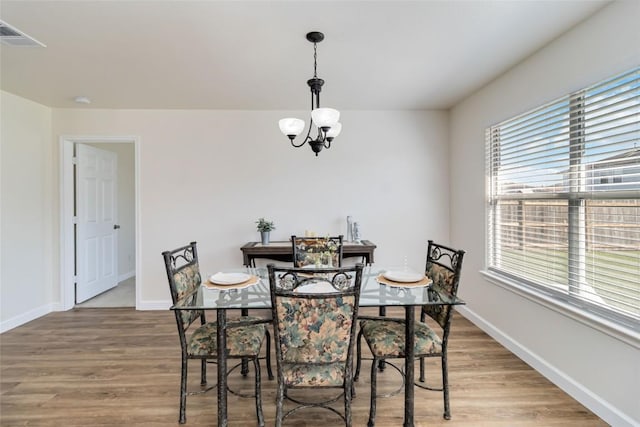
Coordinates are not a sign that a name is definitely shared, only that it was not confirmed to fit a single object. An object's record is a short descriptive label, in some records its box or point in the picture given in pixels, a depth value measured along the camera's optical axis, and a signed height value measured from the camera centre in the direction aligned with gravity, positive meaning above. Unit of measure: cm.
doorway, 390 -28
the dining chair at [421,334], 190 -78
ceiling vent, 209 +121
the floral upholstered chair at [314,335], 157 -63
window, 181 +9
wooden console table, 354 -44
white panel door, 411 -13
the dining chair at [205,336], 191 -80
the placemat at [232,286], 207 -49
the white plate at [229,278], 212 -46
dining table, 179 -53
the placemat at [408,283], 206 -48
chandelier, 203 +61
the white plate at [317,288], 186 -46
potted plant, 374 -21
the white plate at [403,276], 212 -44
